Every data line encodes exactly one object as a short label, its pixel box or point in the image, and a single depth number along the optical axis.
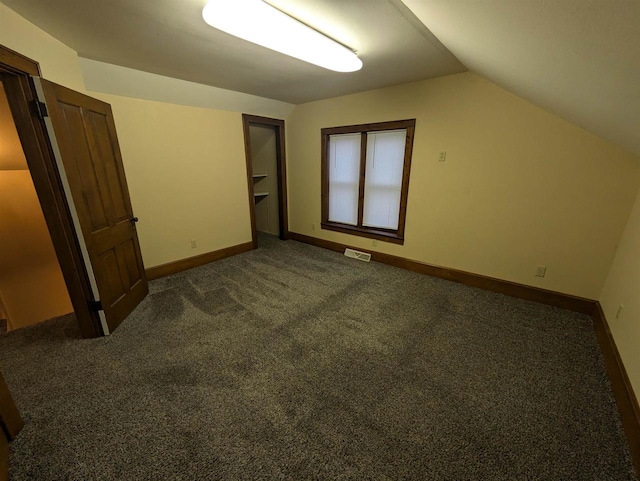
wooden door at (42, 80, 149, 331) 1.81
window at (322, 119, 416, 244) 3.23
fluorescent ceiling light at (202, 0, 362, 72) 1.29
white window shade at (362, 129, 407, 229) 3.26
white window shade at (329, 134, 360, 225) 3.68
